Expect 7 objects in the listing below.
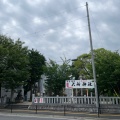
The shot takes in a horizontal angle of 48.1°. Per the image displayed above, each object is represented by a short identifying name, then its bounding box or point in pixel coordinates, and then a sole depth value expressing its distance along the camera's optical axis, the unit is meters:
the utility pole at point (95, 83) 13.42
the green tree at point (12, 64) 17.44
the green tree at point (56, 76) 22.41
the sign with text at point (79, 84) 15.60
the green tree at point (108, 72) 14.37
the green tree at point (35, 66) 29.19
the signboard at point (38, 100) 16.94
